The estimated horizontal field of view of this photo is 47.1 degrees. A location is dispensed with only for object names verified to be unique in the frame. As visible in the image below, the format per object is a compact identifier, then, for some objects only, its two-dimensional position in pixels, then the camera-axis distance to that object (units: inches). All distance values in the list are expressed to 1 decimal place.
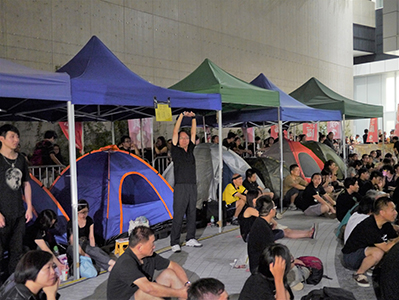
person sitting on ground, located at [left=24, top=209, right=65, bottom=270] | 218.1
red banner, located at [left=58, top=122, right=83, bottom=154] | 418.9
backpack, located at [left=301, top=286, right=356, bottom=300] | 157.8
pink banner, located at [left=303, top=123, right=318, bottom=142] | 751.1
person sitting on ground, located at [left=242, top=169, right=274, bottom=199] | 378.3
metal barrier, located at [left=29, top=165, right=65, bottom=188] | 349.9
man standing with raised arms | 281.4
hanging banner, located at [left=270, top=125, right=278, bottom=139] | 744.9
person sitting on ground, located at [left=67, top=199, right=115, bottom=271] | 244.4
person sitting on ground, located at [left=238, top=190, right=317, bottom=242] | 253.3
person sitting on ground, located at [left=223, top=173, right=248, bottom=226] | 359.9
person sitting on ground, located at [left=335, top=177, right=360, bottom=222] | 314.7
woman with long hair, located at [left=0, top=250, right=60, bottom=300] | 121.3
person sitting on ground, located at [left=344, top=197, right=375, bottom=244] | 240.1
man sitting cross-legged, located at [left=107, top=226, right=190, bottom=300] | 157.9
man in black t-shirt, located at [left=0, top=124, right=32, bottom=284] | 198.7
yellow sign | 270.1
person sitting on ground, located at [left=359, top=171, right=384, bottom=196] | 371.6
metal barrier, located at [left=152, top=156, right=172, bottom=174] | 442.9
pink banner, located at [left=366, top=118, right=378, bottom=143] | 817.9
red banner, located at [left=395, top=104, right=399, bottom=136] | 805.9
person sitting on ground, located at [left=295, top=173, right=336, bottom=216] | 398.0
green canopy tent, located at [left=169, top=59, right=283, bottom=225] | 332.8
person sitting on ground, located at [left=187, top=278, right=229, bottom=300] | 110.0
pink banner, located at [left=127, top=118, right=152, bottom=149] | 507.8
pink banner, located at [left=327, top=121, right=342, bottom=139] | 770.2
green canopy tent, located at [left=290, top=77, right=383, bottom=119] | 535.5
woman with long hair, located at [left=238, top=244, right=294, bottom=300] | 145.1
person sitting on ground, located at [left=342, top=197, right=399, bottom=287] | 212.5
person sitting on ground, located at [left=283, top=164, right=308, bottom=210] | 442.3
